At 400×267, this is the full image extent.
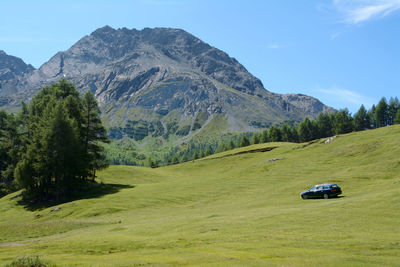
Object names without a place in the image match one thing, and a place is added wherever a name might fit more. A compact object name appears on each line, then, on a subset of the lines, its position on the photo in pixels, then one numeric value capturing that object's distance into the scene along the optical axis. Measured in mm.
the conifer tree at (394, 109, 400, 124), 144000
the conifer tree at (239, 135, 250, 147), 180875
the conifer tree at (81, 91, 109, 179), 63938
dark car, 37062
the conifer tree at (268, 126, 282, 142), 160375
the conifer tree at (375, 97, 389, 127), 170125
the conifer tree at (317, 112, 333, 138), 169262
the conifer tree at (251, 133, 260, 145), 183350
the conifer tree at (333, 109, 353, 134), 157000
